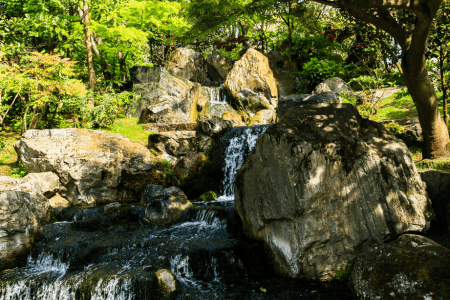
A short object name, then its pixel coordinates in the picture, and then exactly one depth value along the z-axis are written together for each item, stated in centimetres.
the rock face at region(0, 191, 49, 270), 711
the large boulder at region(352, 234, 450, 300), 466
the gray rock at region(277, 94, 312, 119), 1473
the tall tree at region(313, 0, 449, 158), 598
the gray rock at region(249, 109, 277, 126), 1756
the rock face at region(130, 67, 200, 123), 1862
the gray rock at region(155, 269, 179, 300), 554
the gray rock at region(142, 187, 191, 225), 894
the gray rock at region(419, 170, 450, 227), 639
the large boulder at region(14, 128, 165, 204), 1159
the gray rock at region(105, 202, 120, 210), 1013
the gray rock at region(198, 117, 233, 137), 1392
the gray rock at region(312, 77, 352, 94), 1644
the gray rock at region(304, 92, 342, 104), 1339
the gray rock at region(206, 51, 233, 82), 2452
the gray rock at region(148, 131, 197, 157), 1407
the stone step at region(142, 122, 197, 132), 1628
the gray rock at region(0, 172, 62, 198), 973
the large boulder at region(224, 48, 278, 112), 1911
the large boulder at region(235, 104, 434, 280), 580
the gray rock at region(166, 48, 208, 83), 2416
